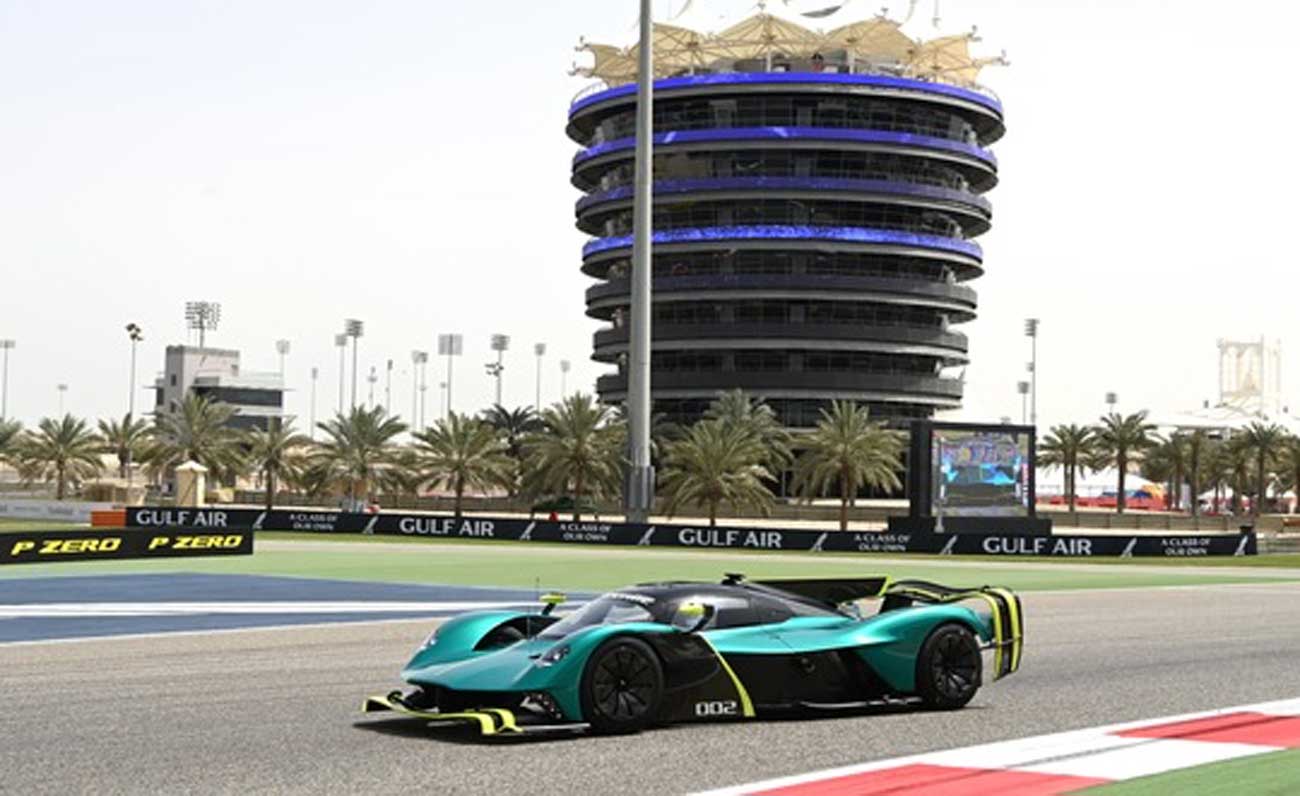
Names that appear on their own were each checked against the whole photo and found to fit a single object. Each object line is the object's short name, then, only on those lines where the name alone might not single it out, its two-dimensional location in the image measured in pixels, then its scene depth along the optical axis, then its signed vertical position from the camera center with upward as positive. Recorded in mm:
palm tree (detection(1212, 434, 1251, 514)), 114062 +1829
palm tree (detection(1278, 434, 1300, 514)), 106000 +2097
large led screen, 66125 +422
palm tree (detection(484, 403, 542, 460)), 141250 +4636
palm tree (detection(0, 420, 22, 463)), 115000 +2105
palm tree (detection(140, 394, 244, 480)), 96688 +1605
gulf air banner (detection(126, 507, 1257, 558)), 59219 -2104
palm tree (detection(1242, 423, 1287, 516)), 110438 +2974
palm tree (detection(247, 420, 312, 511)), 97812 +1077
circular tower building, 118312 +17371
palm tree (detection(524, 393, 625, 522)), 83500 +1338
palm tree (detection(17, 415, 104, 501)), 109562 +1160
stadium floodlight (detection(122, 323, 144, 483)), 160375 +12867
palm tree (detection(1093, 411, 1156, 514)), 113625 +3237
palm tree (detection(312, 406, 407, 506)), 92438 +1510
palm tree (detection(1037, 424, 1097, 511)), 115081 +2421
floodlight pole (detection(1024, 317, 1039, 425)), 167375 +15169
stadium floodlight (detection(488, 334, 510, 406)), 188250 +14593
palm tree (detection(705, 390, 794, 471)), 97250 +3481
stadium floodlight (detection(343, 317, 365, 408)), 183250 +15572
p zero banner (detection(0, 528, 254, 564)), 40812 -1933
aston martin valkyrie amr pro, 11891 -1336
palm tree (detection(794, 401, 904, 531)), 84188 +1402
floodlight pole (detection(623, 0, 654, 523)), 50312 +4650
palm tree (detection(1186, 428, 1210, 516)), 117950 +2269
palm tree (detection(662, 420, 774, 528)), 79750 +446
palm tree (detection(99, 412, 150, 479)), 116875 +2424
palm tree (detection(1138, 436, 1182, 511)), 118875 +1771
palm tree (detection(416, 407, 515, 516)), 89250 +1019
